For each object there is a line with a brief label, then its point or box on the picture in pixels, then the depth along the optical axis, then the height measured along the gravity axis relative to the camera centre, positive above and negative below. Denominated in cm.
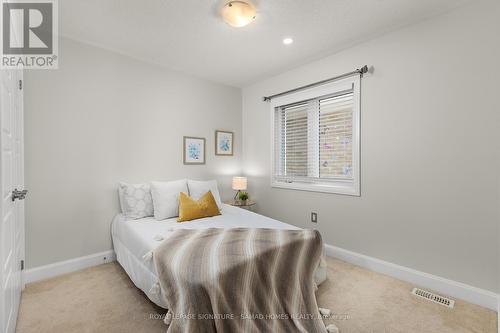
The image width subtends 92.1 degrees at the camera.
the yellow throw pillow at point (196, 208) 270 -51
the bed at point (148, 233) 190 -66
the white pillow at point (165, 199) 275 -41
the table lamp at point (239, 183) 375 -30
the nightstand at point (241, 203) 357 -60
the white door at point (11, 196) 125 -20
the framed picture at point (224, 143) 385 +34
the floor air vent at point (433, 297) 197 -113
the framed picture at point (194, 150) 348 +20
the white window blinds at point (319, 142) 284 +29
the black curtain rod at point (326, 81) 258 +102
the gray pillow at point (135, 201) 273 -43
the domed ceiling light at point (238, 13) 195 +125
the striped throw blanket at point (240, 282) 141 -78
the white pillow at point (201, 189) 309 -33
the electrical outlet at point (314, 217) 311 -69
